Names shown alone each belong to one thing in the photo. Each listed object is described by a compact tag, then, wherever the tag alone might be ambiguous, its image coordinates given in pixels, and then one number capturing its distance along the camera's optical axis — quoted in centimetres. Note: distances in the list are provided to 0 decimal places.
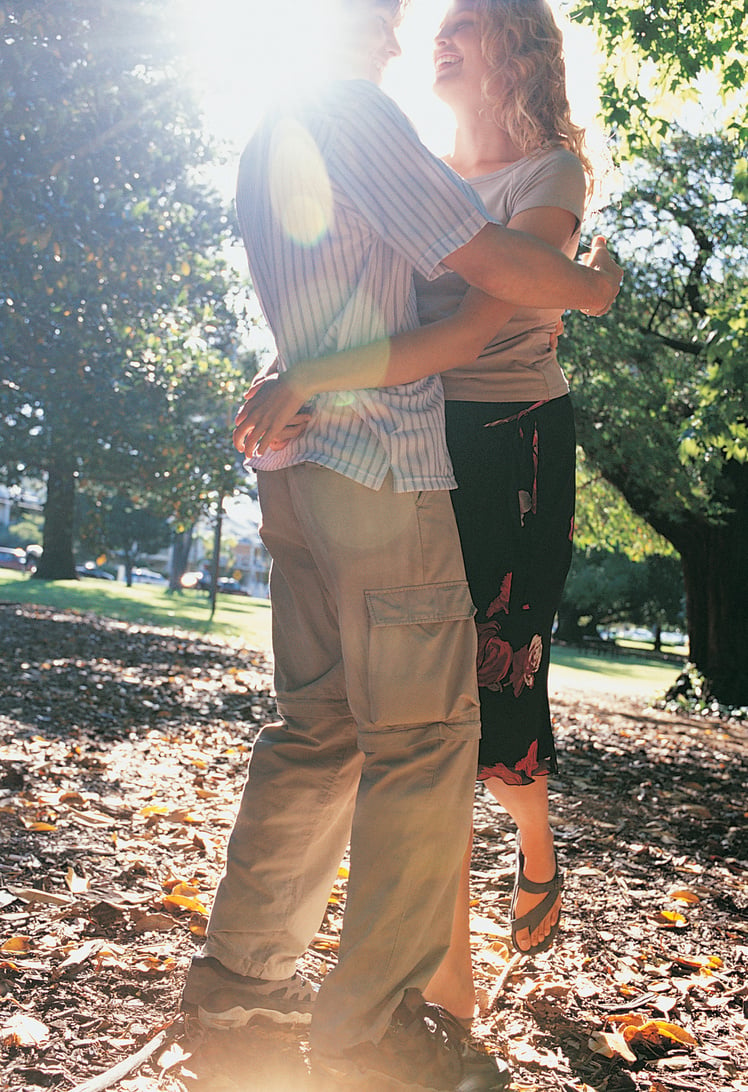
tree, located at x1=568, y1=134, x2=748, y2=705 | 1169
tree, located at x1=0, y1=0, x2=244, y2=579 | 879
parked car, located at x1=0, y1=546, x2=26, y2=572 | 6469
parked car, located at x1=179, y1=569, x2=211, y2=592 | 5297
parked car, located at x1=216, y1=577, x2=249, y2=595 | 6518
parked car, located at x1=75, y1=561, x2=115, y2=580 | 6519
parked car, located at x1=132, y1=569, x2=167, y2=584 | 7769
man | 178
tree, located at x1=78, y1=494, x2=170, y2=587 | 5042
